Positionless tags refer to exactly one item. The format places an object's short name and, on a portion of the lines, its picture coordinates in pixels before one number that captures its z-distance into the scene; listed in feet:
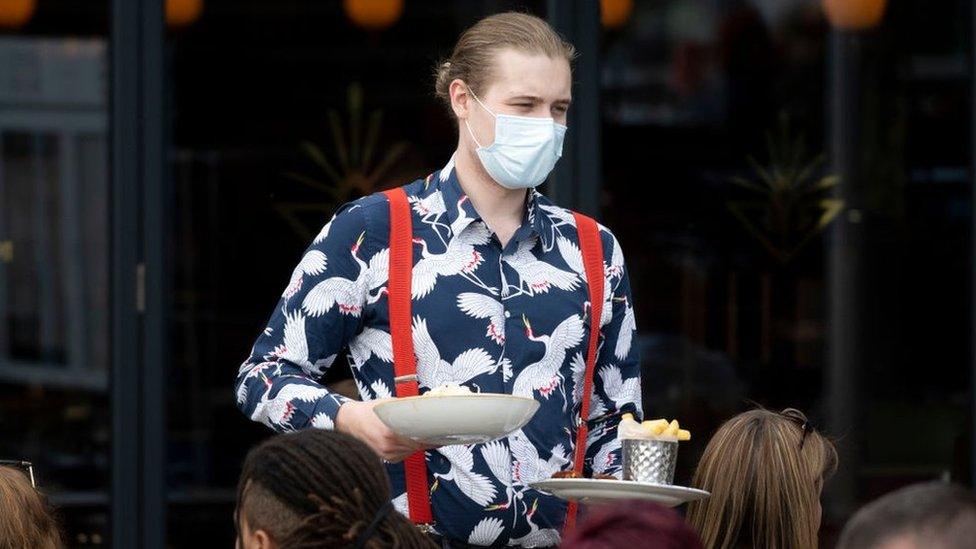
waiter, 20.54
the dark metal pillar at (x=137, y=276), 36.11
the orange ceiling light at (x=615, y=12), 39.78
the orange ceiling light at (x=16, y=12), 44.78
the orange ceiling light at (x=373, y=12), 42.45
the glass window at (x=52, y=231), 43.32
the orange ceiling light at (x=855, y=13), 43.88
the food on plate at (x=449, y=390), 18.80
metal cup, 19.85
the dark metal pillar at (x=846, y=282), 43.29
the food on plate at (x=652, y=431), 19.97
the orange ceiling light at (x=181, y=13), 41.22
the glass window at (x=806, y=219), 42.06
